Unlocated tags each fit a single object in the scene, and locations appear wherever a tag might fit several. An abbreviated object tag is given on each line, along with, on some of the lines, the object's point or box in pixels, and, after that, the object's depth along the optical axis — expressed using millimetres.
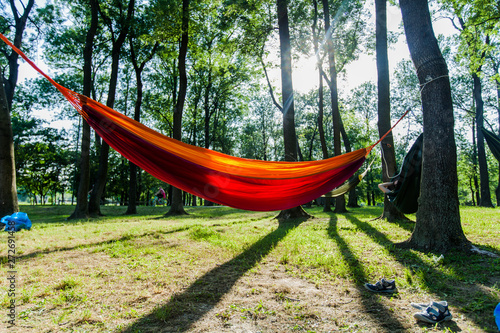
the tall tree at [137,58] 9156
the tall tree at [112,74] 7773
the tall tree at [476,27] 6449
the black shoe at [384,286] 2064
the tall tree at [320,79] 9251
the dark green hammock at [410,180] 3482
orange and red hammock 2631
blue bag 4652
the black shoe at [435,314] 1576
